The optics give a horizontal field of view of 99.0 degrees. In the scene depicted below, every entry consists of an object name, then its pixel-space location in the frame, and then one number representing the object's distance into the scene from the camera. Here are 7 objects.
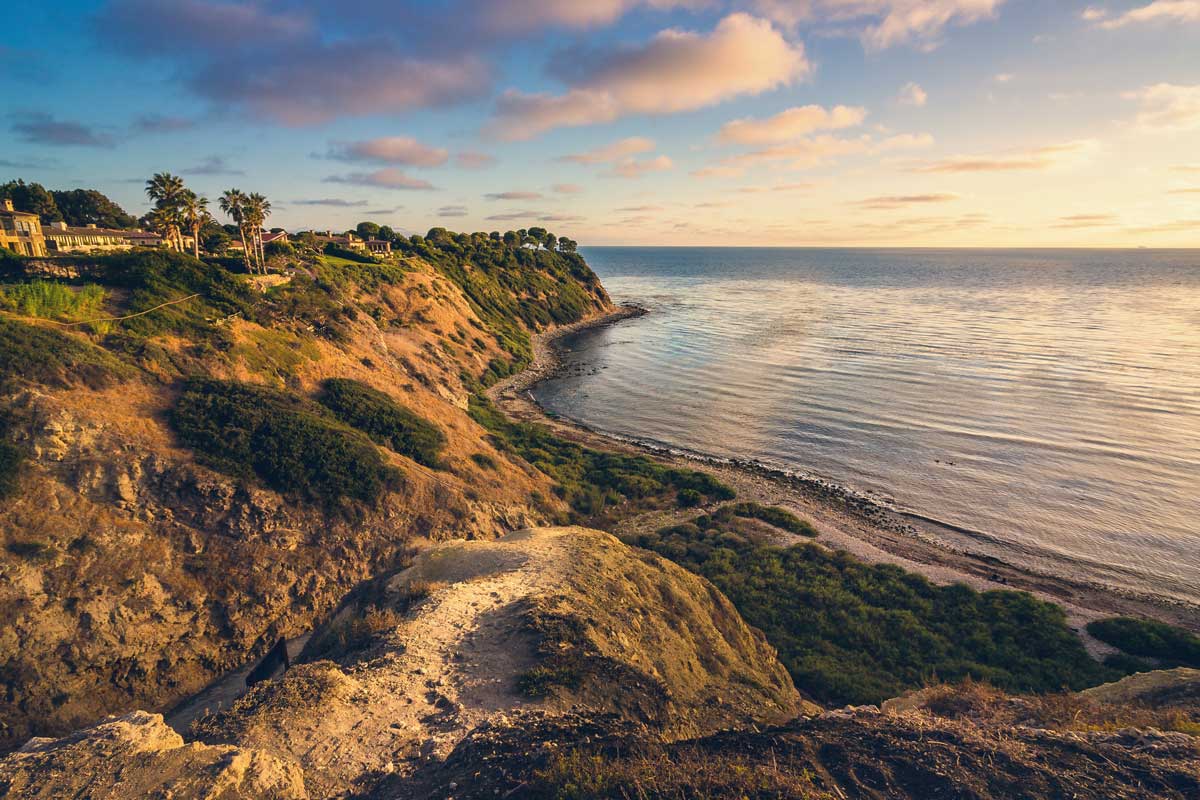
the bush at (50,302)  30.59
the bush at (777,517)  36.56
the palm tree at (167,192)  48.53
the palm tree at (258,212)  55.88
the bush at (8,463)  21.45
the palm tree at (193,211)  50.09
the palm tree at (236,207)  55.56
